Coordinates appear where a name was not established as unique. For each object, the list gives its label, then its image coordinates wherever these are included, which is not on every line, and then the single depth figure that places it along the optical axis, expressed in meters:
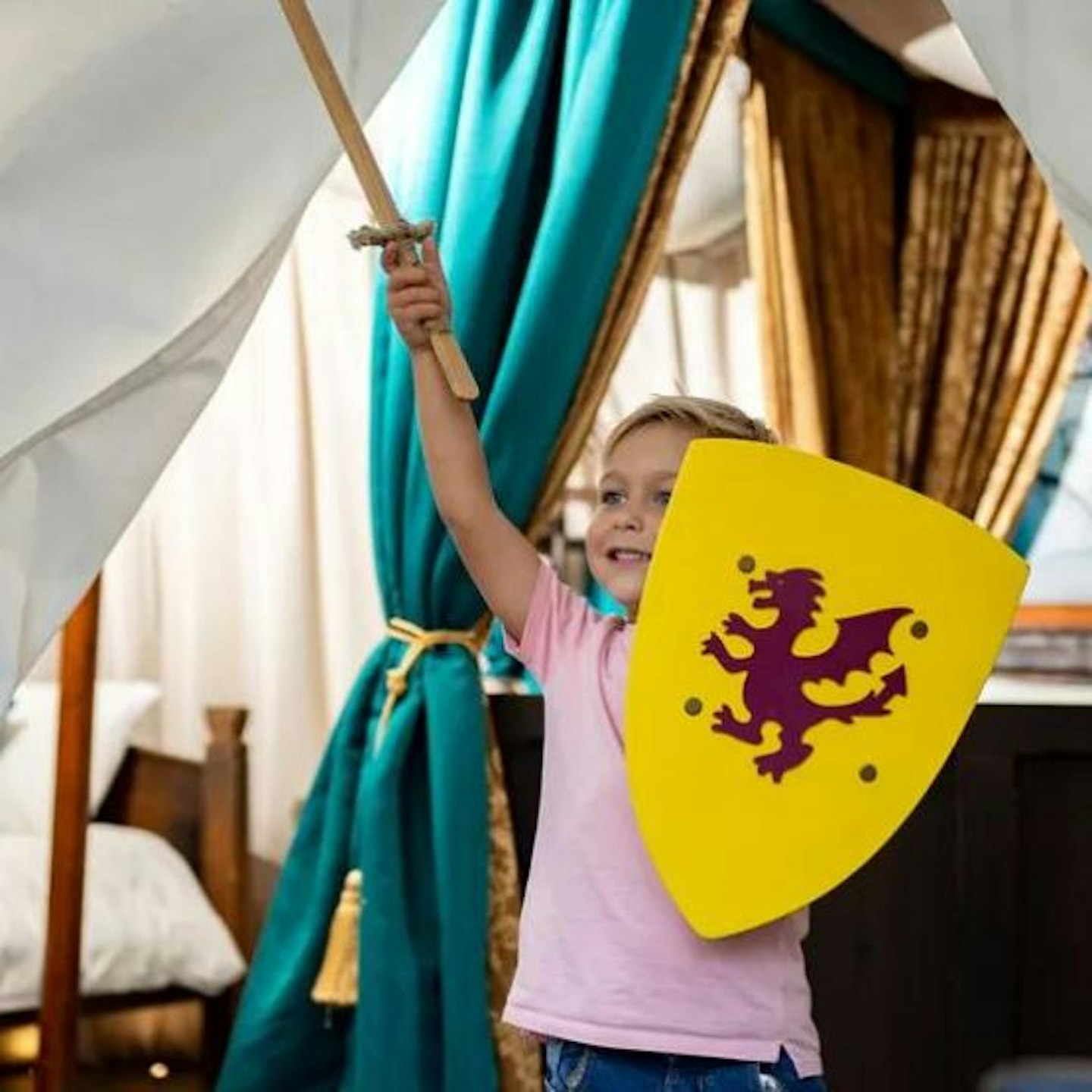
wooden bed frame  3.10
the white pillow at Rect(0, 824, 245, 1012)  3.53
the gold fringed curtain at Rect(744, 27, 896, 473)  3.70
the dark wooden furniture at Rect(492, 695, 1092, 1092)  2.99
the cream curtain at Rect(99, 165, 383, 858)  4.28
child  1.87
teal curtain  2.91
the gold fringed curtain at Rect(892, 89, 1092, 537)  3.74
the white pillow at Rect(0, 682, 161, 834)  4.08
